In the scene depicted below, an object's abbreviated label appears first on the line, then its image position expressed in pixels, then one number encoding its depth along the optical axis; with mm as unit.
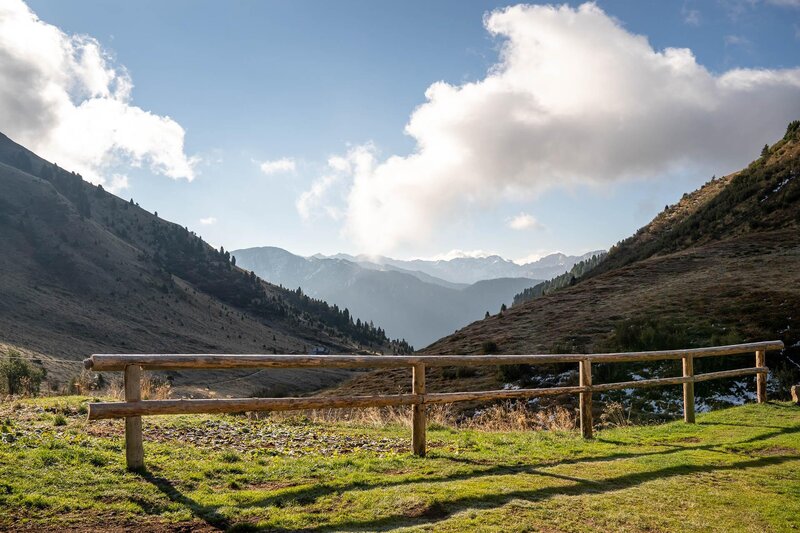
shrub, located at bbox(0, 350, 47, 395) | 21925
